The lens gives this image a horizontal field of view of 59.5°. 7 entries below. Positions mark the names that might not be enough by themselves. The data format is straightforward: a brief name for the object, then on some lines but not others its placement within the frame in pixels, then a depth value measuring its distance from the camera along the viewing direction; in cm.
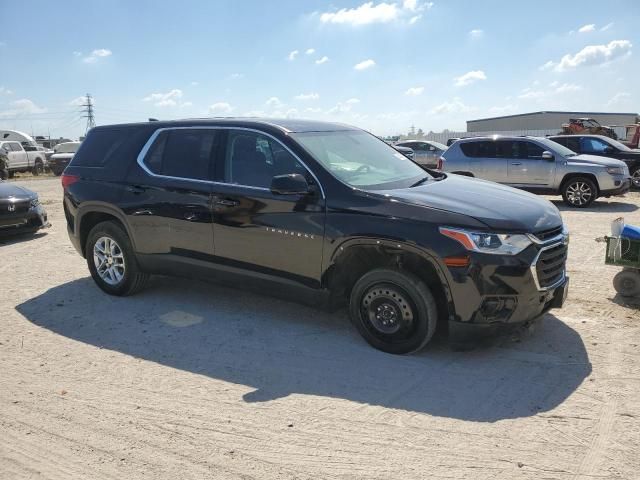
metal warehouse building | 6081
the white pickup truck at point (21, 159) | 2642
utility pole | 6794
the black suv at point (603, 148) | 1605
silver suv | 1316
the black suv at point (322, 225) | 414
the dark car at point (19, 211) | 960
